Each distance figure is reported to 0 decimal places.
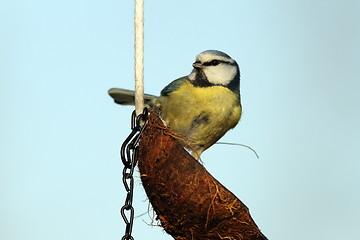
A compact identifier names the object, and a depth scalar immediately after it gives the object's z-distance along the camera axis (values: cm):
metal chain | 428
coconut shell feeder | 444
